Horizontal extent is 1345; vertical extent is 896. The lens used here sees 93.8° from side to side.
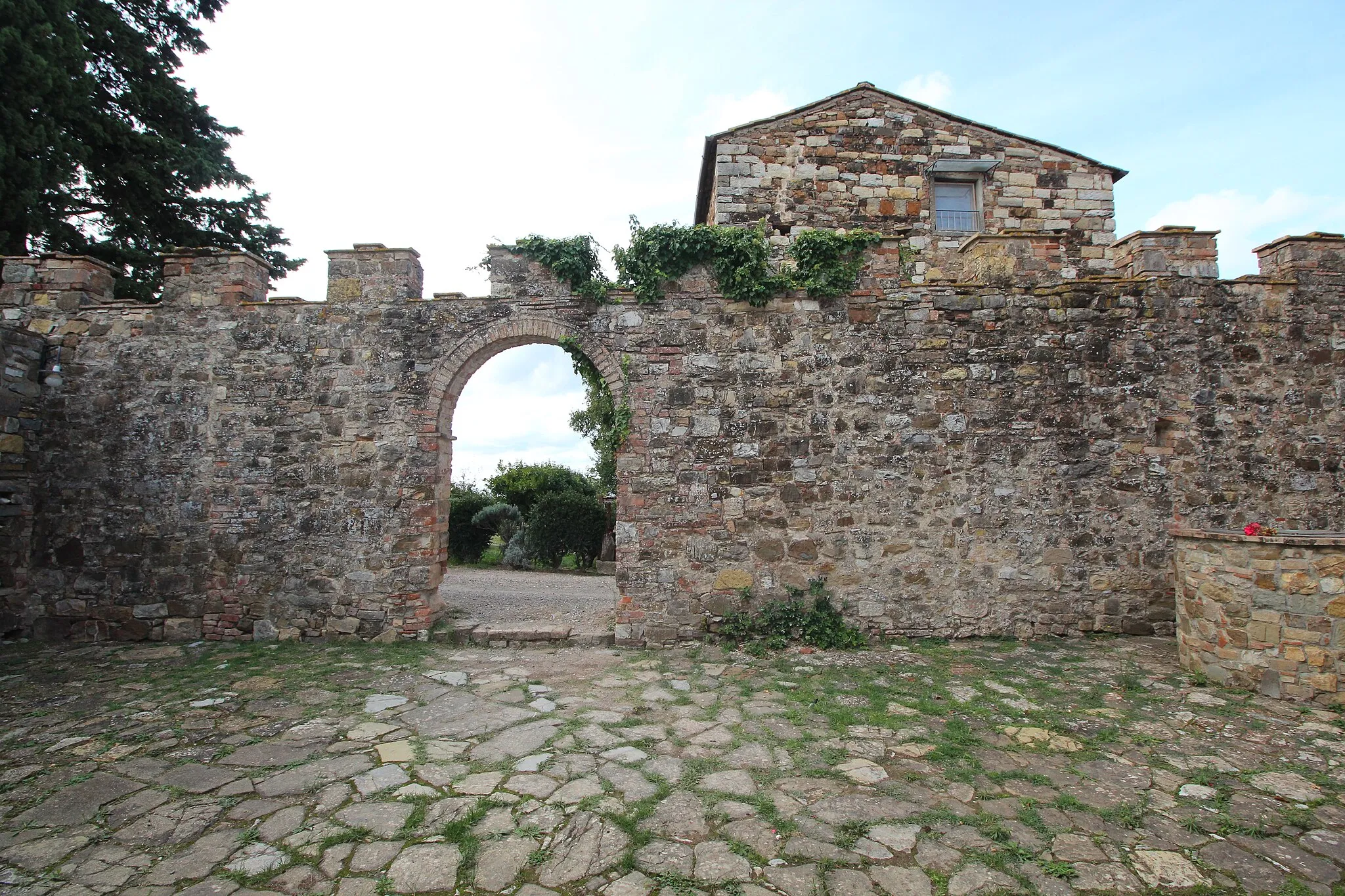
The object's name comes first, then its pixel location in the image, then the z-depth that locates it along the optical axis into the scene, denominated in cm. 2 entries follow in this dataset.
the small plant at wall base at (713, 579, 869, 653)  677
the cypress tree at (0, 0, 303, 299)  1020
